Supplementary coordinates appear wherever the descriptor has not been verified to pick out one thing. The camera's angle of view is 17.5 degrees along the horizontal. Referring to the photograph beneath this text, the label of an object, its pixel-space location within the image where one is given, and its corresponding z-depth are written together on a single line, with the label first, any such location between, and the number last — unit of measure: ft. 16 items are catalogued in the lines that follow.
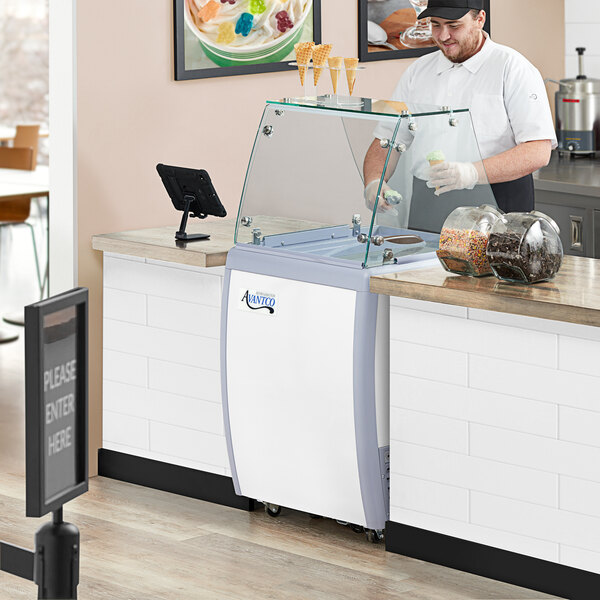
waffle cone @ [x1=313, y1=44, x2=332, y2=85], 19.97
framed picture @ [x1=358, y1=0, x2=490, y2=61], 24.75
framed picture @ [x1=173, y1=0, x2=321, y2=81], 21.72
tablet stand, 20.06
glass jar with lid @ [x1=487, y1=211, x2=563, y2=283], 15.95
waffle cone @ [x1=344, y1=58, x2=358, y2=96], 19.44
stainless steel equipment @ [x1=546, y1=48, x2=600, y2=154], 28.30
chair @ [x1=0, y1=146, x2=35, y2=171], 37.17
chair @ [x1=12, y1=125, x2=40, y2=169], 45.27
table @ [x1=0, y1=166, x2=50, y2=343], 30.96
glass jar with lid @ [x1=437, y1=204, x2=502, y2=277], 16.48
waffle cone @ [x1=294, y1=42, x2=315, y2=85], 20.04
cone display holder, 18.10
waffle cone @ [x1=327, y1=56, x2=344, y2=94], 19.41
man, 19.17
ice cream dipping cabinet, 17.52
